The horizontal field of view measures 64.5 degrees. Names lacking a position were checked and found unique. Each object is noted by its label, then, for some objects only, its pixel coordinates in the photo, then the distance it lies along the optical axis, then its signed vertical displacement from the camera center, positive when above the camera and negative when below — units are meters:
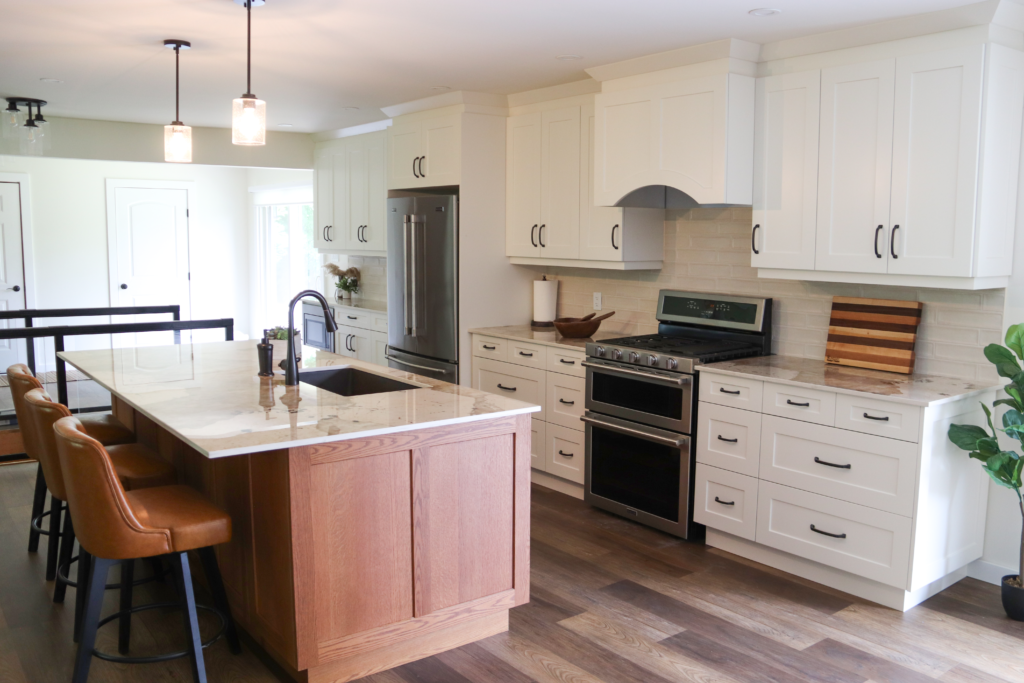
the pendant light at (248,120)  2.94 +0.52
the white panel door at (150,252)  8.46 +0.12
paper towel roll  5.32 -0.24
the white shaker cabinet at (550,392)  4.53 -0.73
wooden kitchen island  2.47 -0.81
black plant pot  3.11 -1.28
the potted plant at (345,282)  7.27 -0.16
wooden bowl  4.73 -0.36
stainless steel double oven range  3.87 -0.69
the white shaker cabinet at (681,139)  3.73 +0.62
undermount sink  3.61 -0.53
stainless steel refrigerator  5.12 -0.12
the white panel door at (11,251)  7.70 +0.10
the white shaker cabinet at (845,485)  3.11 -0.90
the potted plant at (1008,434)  3.01 -0.63
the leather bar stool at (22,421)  3.18 -0.73
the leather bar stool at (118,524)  2.28 -0.77
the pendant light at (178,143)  3.61 +0.53
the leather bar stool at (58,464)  2.71 -0.75
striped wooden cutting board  3.52 -0.29
